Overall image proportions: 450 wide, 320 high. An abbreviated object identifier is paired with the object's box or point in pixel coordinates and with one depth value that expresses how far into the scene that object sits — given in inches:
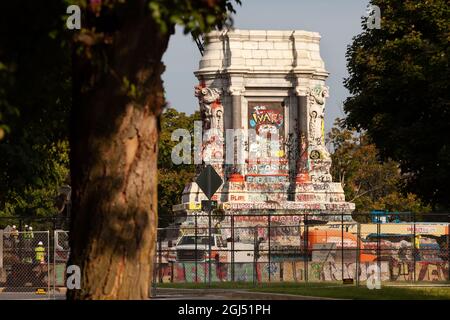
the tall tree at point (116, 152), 822.5
